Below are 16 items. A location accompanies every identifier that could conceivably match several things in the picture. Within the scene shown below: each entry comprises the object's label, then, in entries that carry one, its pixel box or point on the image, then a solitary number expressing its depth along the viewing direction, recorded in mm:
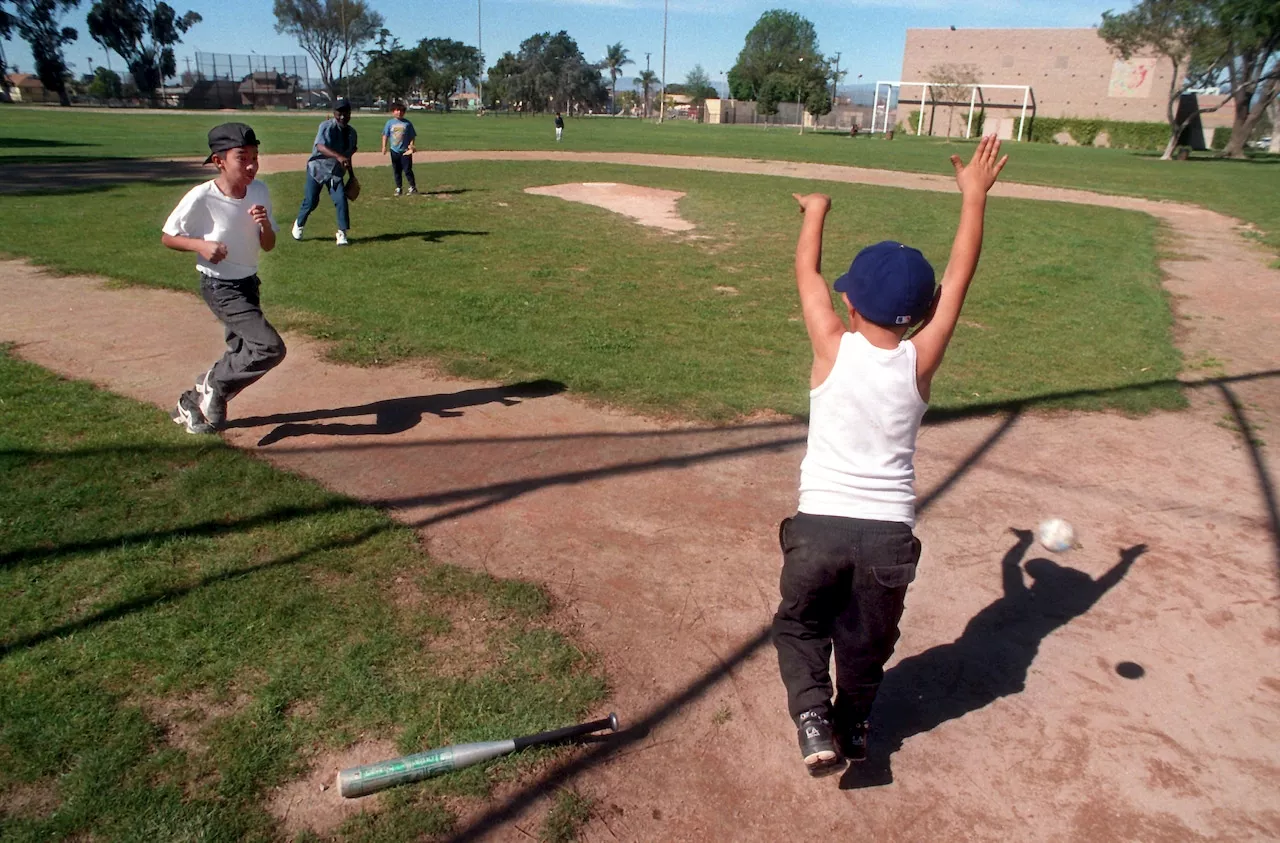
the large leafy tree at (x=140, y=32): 83438
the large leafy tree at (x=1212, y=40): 44375
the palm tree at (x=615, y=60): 131125
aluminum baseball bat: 2623
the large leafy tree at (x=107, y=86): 85438
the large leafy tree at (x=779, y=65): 73750
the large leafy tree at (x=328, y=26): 87875
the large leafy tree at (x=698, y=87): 149762
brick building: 67500
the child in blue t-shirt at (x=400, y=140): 15453
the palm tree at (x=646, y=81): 130025
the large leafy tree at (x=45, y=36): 76562
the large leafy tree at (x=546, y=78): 96125
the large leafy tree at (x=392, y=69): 88562
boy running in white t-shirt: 4988
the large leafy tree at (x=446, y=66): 93938
